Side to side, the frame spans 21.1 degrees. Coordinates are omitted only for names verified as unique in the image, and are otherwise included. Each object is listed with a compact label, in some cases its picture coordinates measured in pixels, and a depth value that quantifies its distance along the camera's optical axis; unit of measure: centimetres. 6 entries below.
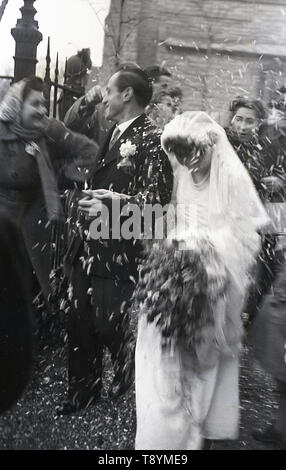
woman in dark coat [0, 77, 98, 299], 348
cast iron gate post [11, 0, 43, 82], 348
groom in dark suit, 345
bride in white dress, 335
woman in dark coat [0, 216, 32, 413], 353
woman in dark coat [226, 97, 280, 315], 341
